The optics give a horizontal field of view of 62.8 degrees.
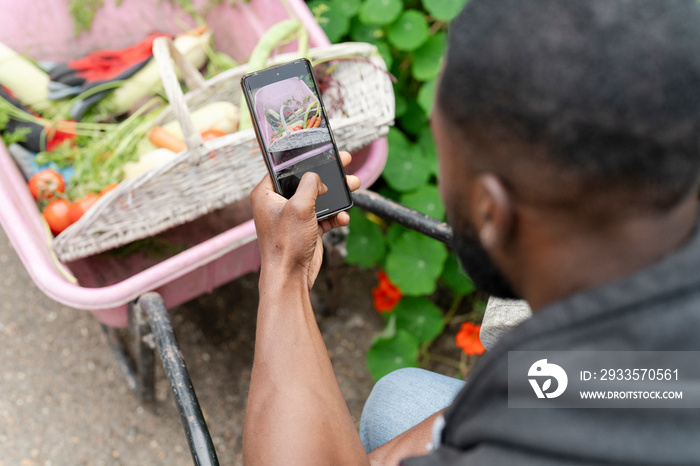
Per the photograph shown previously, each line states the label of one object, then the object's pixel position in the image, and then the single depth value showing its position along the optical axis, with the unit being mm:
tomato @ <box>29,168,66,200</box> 1485
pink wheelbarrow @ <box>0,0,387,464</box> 1188
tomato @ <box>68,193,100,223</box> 1435
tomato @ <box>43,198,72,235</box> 1445
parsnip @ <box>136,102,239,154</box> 1552
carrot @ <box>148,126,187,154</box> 1552
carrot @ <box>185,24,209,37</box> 1817
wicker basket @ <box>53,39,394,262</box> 1255
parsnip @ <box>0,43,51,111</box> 1651
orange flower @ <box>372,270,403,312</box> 1809
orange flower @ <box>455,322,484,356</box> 1526
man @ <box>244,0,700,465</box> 518
